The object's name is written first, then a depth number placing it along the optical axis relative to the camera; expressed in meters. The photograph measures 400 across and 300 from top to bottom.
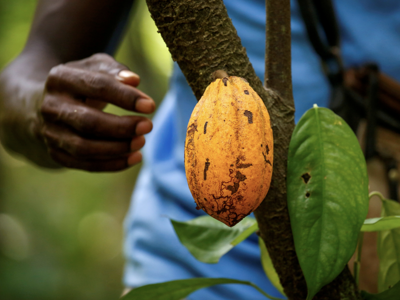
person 1.70
